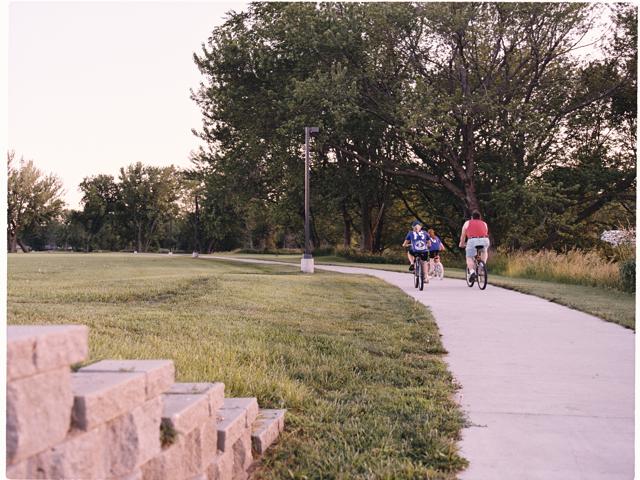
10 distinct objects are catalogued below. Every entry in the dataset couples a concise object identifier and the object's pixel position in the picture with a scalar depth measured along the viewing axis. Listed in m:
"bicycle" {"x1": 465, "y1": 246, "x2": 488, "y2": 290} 17.31
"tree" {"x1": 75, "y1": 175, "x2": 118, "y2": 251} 80.00
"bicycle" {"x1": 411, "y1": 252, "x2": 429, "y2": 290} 17.06
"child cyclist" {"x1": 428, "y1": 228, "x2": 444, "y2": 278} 18.56
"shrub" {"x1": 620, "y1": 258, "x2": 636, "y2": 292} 16.78
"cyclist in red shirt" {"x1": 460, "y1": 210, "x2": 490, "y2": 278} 17.12
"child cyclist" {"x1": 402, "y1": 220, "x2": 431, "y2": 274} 16.95
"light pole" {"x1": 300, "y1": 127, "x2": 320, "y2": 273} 24.44
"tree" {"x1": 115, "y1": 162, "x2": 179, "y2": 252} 79.81
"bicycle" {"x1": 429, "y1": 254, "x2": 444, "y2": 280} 19.88
